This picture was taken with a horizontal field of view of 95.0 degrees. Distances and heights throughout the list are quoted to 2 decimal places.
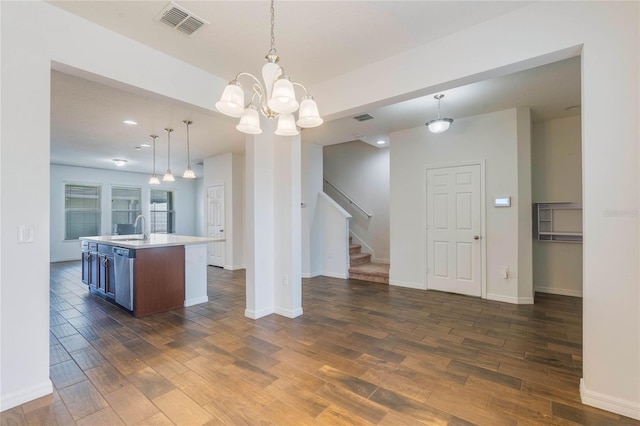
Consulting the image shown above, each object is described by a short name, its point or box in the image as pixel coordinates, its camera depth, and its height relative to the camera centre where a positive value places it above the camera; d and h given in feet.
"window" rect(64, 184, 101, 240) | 28.04 +0.36
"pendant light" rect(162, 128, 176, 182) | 16.89 +4.82
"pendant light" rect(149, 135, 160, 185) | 18.28 +4.78
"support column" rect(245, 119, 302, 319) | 12.09 -0.45
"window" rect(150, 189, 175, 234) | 33.40 +0.26
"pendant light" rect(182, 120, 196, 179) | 15.26 +2.52
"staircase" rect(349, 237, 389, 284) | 18.35 -3.74
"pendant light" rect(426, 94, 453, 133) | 12.53 +3.80
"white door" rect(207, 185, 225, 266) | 24.25 -0.59
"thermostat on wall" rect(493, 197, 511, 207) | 13.99 +0.52
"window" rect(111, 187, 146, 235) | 30.42 +1.00
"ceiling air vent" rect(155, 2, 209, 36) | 7.26 +5.07
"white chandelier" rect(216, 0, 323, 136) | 5.69 +2.29
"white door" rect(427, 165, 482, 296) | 14.90 -0.91
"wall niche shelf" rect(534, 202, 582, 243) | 14.82 -0.51
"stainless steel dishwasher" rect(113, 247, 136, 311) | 12.30 -2.62
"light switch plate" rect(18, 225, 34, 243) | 6.52 -0.43
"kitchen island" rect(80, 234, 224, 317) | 12.22 -2.63
